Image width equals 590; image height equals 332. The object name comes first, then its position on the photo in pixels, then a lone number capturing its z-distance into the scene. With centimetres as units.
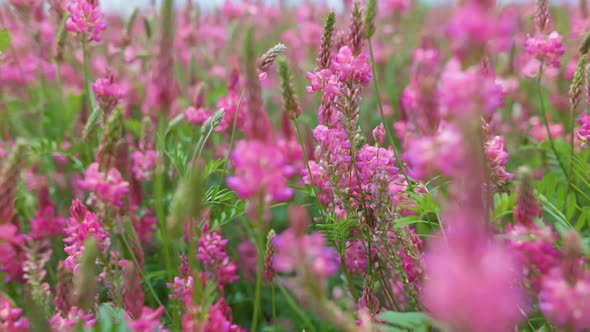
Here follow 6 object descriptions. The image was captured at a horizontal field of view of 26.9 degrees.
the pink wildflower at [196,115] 86
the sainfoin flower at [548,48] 80
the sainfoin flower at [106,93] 80
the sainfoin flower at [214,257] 76
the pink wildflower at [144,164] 87
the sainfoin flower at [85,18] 79
